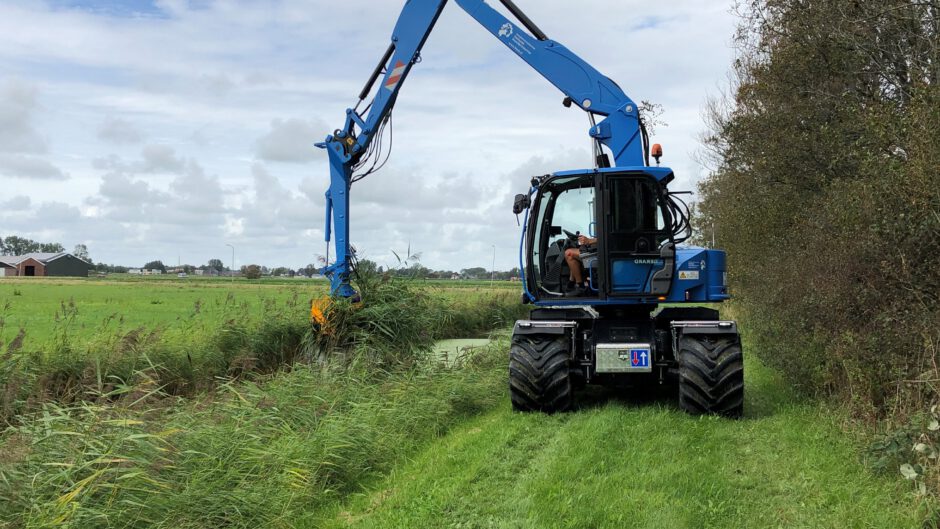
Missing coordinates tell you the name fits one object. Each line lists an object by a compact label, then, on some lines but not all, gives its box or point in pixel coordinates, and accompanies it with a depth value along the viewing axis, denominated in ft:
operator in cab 25.14
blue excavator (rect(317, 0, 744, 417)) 23.08
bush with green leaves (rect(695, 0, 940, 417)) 18.35
